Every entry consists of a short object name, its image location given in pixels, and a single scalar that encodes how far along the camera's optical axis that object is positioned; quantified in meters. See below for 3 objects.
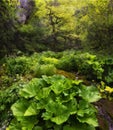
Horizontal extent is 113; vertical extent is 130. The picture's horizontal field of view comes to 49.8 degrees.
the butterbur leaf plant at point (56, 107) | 2.15
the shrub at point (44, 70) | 3.69
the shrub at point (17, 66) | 3.97
